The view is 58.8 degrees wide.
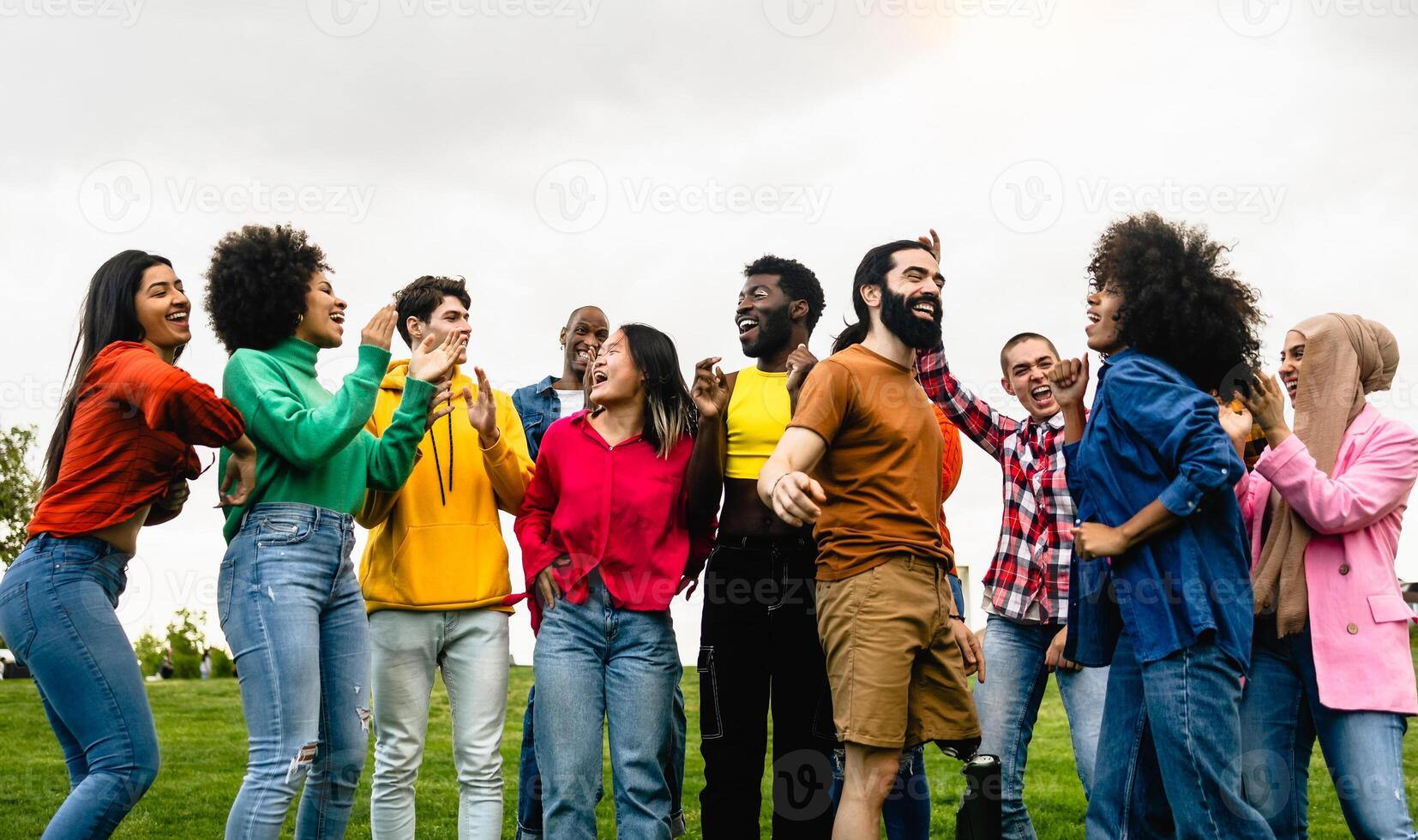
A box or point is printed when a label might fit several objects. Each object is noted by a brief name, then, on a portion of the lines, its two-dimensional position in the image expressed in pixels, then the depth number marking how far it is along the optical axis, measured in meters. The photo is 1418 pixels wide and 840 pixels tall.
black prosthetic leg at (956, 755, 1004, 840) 4.85
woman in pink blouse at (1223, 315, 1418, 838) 4.68
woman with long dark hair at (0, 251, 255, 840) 4.45
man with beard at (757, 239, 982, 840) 4.55
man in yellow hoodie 5.54
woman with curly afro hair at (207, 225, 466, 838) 4.56
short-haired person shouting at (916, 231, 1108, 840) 6.04
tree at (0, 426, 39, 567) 35.10
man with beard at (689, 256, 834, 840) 5.32
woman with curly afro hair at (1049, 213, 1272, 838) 4.14
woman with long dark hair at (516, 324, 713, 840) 5.17
